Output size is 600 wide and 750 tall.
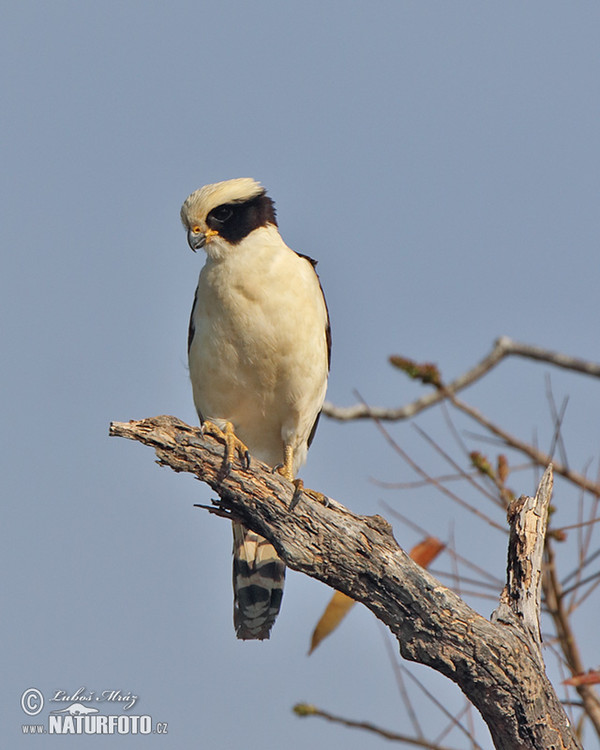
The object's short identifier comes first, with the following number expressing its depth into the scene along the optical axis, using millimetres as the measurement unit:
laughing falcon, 10812
